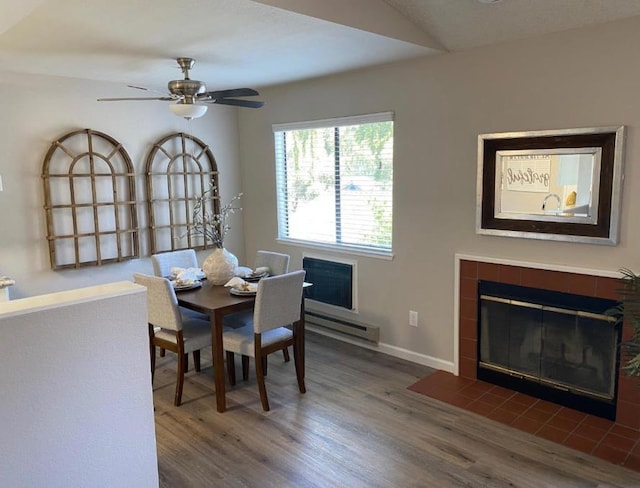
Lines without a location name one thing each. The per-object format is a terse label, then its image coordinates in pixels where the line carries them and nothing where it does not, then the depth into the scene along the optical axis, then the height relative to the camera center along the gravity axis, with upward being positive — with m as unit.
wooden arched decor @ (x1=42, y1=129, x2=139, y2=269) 4.18 -0.11
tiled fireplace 2.92 -1.44
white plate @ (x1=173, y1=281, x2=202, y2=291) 3.58 -0.71
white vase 3.72 -0.60
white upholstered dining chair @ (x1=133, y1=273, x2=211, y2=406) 3.29 -0.98
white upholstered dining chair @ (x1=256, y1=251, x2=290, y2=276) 4.14 -0.64
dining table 3.20 -0.78
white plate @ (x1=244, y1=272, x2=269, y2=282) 3.75 -0.68
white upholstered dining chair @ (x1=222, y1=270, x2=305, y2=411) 3.25 -0.93
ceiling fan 3.17 +0.56
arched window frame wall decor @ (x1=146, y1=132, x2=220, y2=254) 4.79 +0.01
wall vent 4.54 -0.89
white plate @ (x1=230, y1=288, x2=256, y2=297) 3.38 -0.71
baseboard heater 4.35 -1.26
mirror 2.95 -0.03
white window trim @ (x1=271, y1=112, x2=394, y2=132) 4.07 +0.53
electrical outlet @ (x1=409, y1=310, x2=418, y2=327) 4.07 -1.08
